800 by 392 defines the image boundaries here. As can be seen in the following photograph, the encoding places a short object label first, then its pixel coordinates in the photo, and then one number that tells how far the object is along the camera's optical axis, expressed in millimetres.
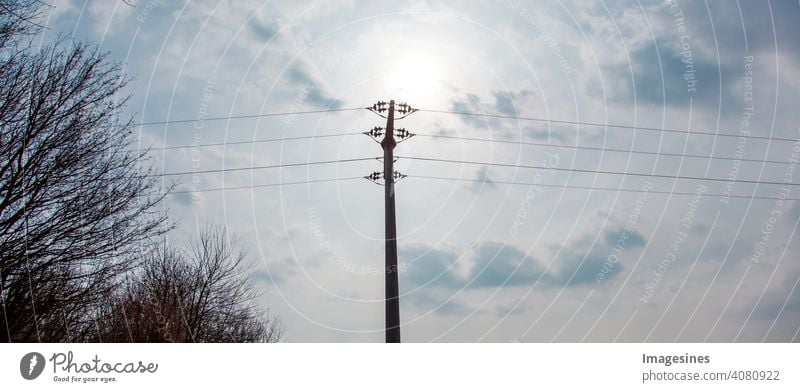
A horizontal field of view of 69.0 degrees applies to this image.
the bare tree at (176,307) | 22703
